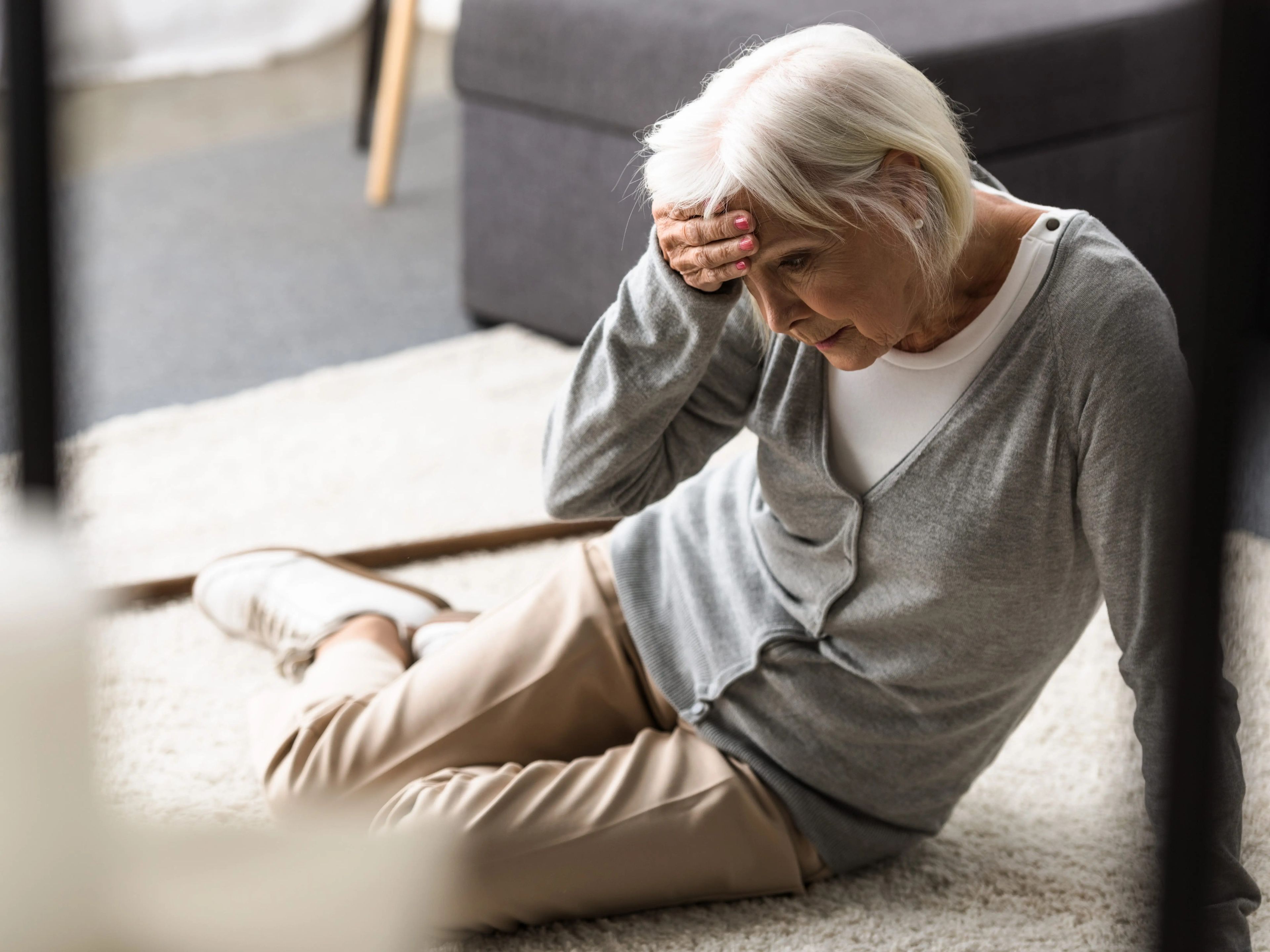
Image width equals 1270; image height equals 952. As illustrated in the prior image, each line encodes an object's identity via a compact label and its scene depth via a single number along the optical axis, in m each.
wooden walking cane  3.04
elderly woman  2.21
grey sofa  3.35
